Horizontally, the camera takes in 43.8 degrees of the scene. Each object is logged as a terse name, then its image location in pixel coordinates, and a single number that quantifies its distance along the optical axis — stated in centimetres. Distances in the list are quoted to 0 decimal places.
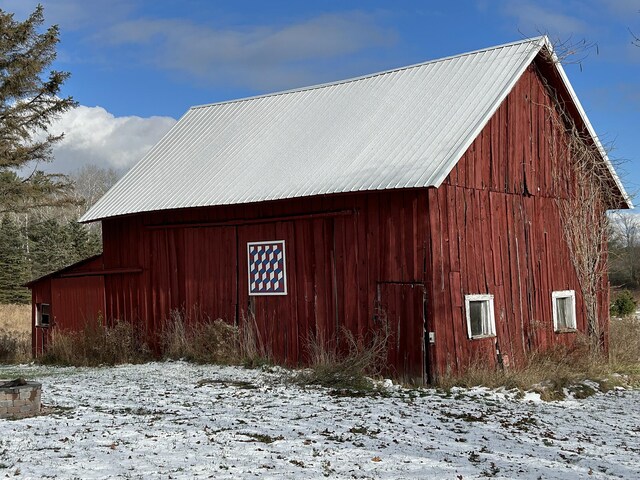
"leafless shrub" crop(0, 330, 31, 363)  2008
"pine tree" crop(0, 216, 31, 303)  4347
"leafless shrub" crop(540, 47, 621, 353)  1711
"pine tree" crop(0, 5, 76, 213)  2573
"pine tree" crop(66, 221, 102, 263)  4938
